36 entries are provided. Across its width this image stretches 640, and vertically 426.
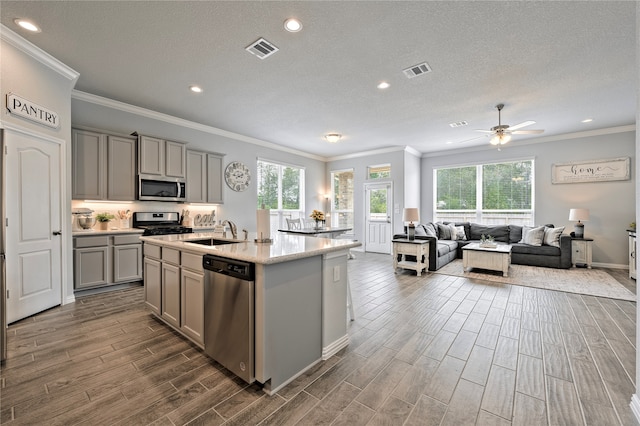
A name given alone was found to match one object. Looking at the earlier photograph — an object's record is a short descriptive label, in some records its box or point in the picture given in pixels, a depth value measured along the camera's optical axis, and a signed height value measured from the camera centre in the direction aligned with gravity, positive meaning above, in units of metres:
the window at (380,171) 7.73 +1.16
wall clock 6.09 +0.79
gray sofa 5.40 -0.71
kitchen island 1.80 -0.68
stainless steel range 4.45 -0.23
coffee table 4.89 -0.86
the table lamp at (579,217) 5.58 -0.11
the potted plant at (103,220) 4.06 -0.15
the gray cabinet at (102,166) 3.87 +0.66
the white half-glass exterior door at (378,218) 7.68 -0.20
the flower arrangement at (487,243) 5.25 -0.63
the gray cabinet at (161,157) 4.45 +0.92
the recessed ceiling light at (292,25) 2.46 +1.72
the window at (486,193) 6.74 +0.48
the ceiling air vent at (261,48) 2.78 +1.72
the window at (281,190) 7.04 +0.57
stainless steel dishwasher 1.81 -0.74
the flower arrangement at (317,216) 5.92 -0.11
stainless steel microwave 4.47 +0.37
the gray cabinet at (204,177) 5.22 +0.66
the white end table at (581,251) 5.51 -0.81
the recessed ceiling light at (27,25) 2.53 +1.76
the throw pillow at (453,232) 6.81 -0.52
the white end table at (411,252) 5.07 -0.79
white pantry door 2.88 -0.17
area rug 3.94 -1.15
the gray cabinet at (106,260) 3.69 -0.72
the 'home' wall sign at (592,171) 5.61 +0.89
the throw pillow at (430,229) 6.13 -0.42
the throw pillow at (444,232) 6.89 -0.52
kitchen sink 2.83 -0.33
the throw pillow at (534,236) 5.80 -0.54
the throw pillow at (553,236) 5.61 -0.51
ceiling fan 4.46 +1.33
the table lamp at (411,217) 5.41 -0.13
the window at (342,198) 8.59 +0.41
